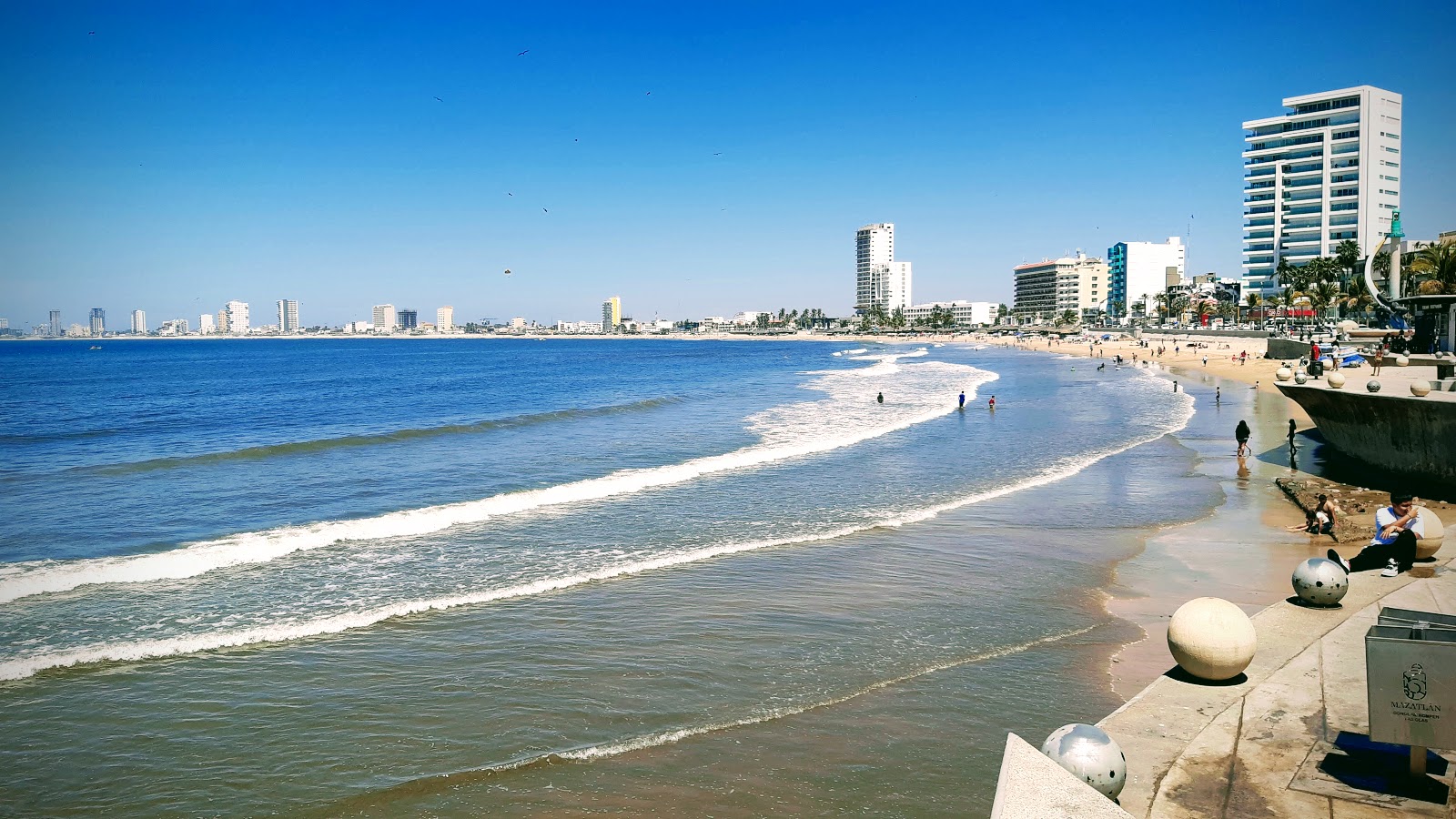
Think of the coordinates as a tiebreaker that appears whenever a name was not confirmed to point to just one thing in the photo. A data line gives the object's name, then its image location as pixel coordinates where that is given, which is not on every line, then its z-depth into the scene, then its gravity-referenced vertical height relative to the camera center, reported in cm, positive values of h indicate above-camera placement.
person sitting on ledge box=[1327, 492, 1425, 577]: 1142 -250
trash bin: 529 -202
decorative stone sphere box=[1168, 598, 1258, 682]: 790 -260
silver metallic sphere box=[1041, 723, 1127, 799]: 552 -255
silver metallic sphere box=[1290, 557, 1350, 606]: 1002 -266
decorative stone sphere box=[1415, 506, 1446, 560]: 1176 -250
